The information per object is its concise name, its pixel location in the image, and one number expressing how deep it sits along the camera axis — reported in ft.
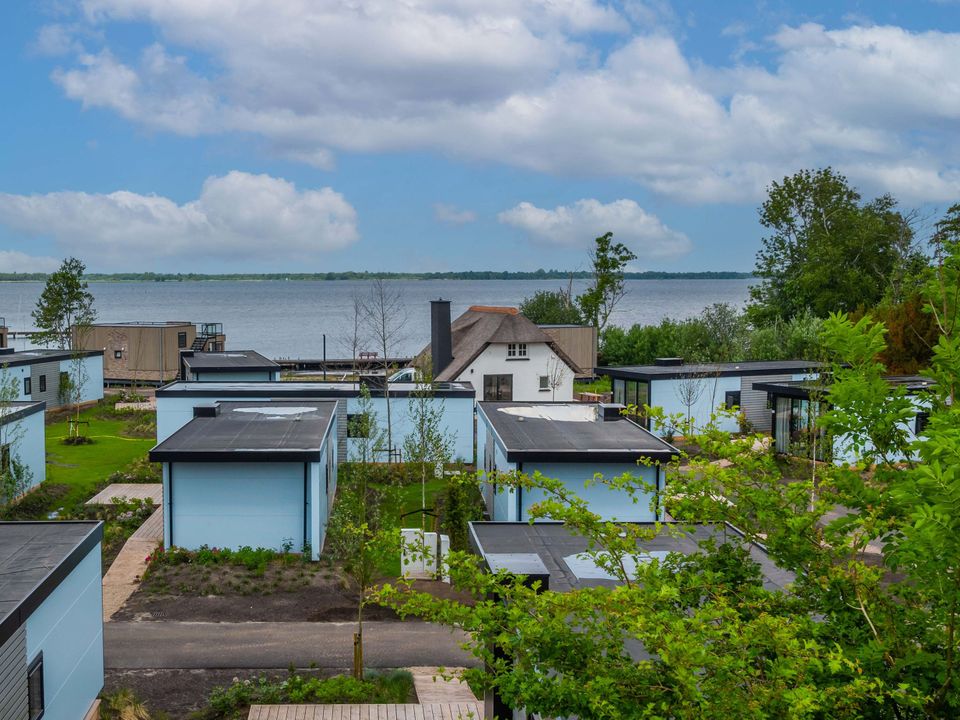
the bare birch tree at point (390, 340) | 96.07
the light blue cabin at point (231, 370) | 126.82
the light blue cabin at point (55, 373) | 130.41
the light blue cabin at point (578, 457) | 66.80
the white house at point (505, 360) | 135.44
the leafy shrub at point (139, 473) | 94.99
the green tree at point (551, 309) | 231.50
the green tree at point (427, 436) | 86.28
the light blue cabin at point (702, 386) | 120.16
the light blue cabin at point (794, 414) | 96.43
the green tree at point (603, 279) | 214.53
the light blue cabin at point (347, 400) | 100.26
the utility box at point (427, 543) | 63.10
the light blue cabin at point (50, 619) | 33.35
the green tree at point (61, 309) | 187.93
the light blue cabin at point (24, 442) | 82.89
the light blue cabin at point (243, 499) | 67.72
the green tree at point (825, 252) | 198.59
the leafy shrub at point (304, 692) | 43.39
